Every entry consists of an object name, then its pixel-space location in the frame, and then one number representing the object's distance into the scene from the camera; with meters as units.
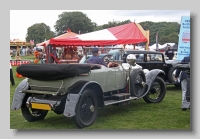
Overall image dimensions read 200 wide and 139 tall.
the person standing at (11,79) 9.50
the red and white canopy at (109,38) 9.31
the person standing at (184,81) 6.48
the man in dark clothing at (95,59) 6.45
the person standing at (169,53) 11.32
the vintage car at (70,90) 5.37
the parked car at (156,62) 9.59
